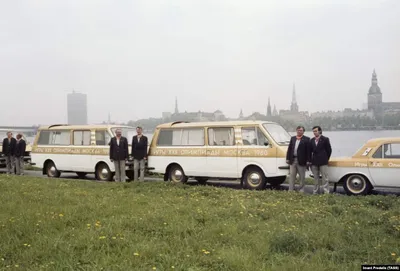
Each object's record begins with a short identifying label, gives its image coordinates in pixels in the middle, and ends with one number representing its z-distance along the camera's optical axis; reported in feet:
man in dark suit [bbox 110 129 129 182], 45.68
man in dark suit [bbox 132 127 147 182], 45.62
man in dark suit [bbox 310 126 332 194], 36.81
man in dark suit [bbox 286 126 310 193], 37.14
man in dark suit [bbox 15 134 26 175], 58.03
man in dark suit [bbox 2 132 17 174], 58.85
